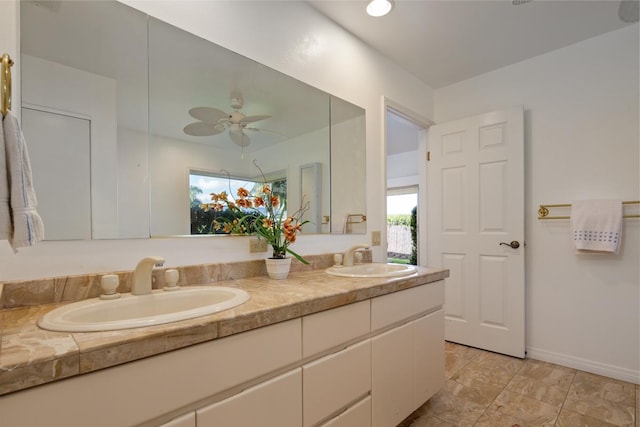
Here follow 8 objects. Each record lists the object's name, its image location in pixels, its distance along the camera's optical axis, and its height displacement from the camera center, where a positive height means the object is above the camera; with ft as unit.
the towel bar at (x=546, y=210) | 7.59 +0.07
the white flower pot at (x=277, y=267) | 4.74 -0.81
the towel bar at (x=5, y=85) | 2.15 +0.92
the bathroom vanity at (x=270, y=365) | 2.10 -1.36
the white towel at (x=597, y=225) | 6.73 -0.27
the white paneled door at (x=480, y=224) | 8.06 -0.32
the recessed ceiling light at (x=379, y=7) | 5.93 +4.04
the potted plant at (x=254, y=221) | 4.79 -0.11
